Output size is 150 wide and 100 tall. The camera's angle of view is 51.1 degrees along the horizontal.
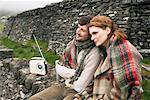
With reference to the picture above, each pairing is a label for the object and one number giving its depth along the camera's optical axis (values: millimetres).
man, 2274
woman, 1925
